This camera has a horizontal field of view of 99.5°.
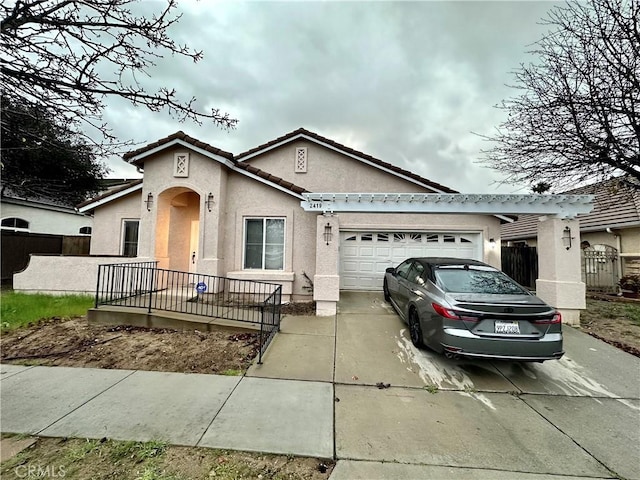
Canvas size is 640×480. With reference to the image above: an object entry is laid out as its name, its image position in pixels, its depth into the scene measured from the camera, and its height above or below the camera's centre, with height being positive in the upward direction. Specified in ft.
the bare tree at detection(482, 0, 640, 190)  23.48 +15.42
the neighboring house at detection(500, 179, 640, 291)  38.01 +3.19
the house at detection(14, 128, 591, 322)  23.90 +3.74
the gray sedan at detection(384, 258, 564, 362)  13.08 -2.96
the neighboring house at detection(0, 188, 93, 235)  43.73 +6.76
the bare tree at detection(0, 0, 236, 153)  11.08 +8.90
